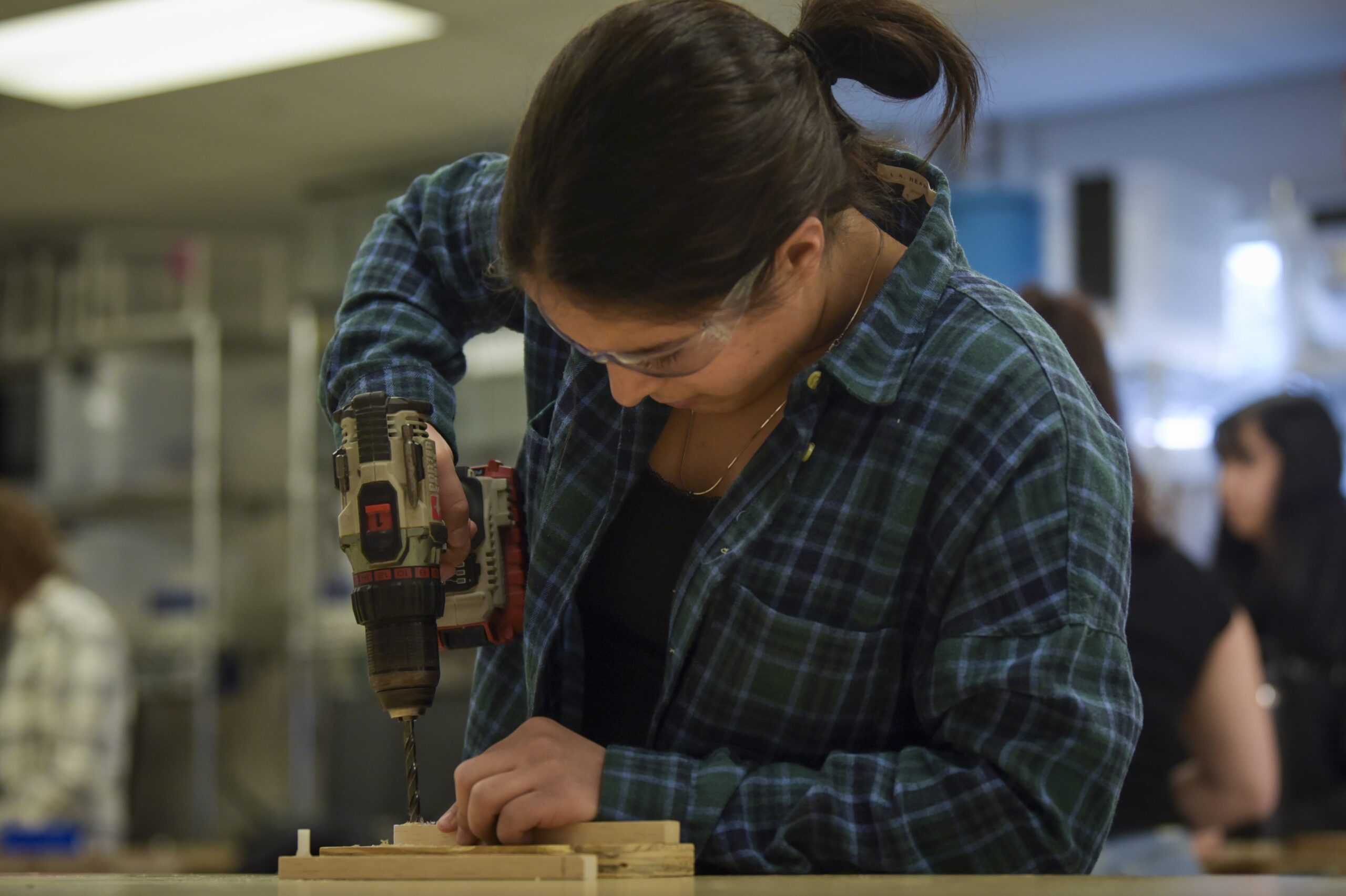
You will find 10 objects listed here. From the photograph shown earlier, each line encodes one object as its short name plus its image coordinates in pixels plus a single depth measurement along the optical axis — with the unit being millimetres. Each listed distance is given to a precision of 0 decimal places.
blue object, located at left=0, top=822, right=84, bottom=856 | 3844
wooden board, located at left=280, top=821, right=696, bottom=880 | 1016
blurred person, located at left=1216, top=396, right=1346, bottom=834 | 4141
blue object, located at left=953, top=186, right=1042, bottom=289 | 4898
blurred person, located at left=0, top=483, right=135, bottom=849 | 4168
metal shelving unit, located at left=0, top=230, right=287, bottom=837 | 6078
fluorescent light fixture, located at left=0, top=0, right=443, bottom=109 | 4621
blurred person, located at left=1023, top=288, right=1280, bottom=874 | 2357
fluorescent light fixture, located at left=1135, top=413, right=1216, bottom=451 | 5430
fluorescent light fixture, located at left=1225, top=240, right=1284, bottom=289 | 5832
